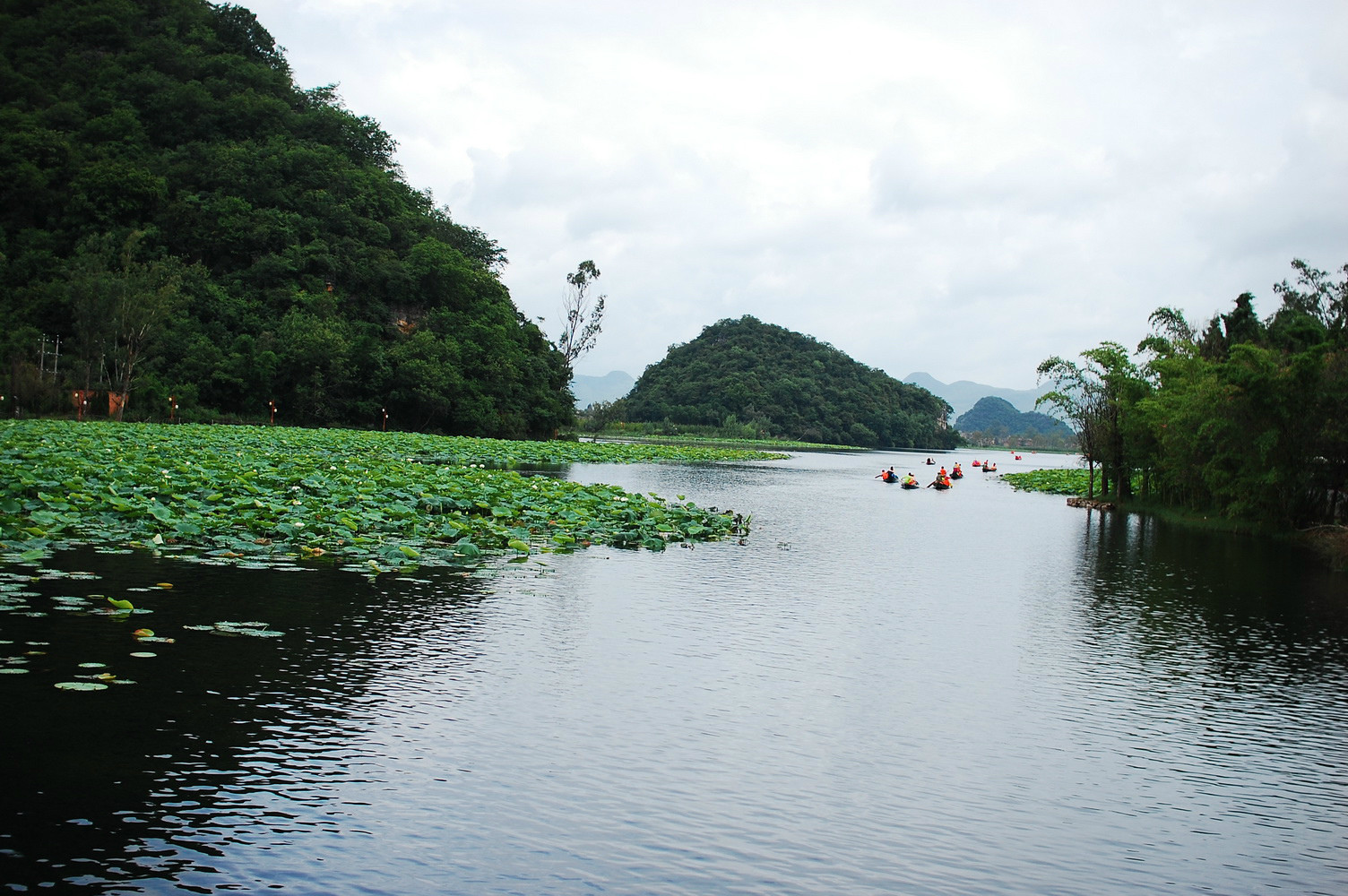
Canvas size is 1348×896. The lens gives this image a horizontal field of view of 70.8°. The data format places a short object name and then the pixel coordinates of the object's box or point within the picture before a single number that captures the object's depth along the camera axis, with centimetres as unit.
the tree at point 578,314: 7325
